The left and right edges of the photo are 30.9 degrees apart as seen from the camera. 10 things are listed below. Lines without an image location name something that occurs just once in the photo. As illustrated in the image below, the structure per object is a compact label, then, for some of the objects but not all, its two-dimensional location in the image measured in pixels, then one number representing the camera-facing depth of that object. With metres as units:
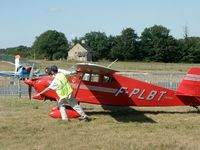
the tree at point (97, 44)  121.38
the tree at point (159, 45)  108.75
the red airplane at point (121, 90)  12.68
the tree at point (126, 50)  113.81
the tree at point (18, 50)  151.39
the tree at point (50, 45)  142.38
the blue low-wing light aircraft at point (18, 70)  33.53
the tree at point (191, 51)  104.25
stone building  124.12
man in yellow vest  11.09
